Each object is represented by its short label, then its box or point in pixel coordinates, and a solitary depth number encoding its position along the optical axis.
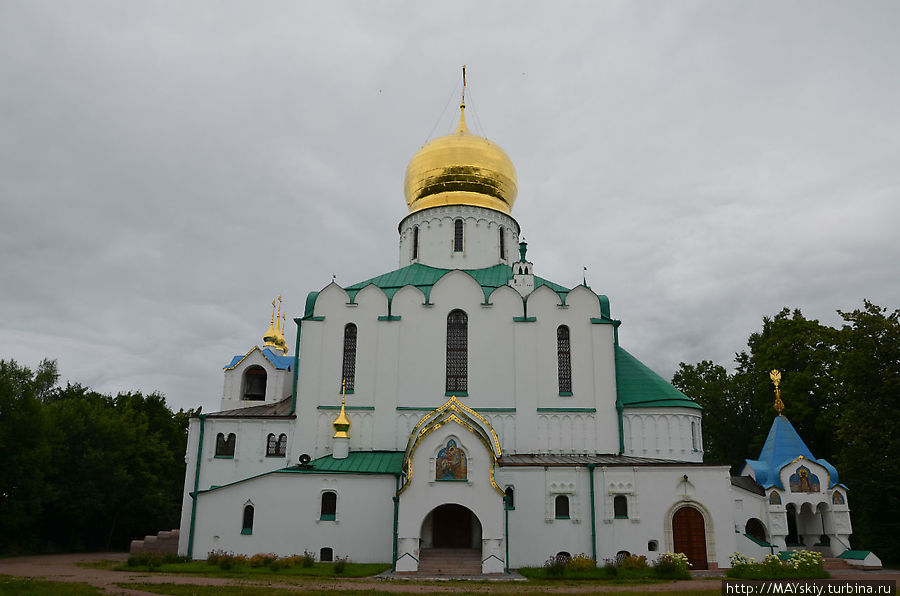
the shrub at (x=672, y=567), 17.52
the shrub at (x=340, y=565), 17.33
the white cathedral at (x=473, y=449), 19.34
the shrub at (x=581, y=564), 17.95
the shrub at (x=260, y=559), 18.30
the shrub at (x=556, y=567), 17.56
